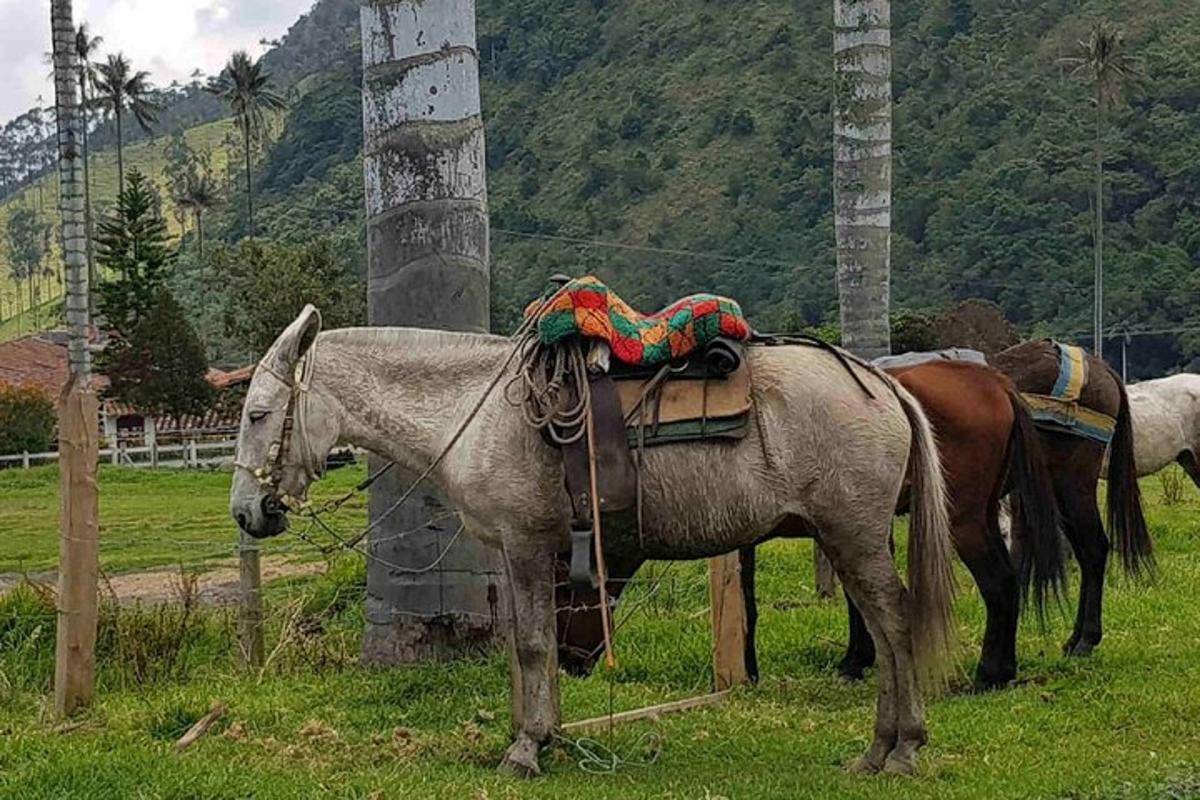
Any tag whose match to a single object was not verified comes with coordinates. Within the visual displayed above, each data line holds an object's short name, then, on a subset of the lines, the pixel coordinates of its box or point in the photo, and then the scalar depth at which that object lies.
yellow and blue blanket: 8.26
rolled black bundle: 5.55
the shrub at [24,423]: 34.81
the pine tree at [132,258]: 42.72
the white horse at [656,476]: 5.53
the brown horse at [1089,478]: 8.31
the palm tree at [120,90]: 65.88
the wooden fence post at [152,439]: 32.59
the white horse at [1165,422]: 10.37
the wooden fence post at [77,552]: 6.42
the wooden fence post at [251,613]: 7.55
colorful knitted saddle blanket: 5.53
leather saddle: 5.40
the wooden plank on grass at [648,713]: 6.21
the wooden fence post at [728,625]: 7.41
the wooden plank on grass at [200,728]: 5.77
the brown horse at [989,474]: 7.30
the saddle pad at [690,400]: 5.51
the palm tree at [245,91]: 71.81
